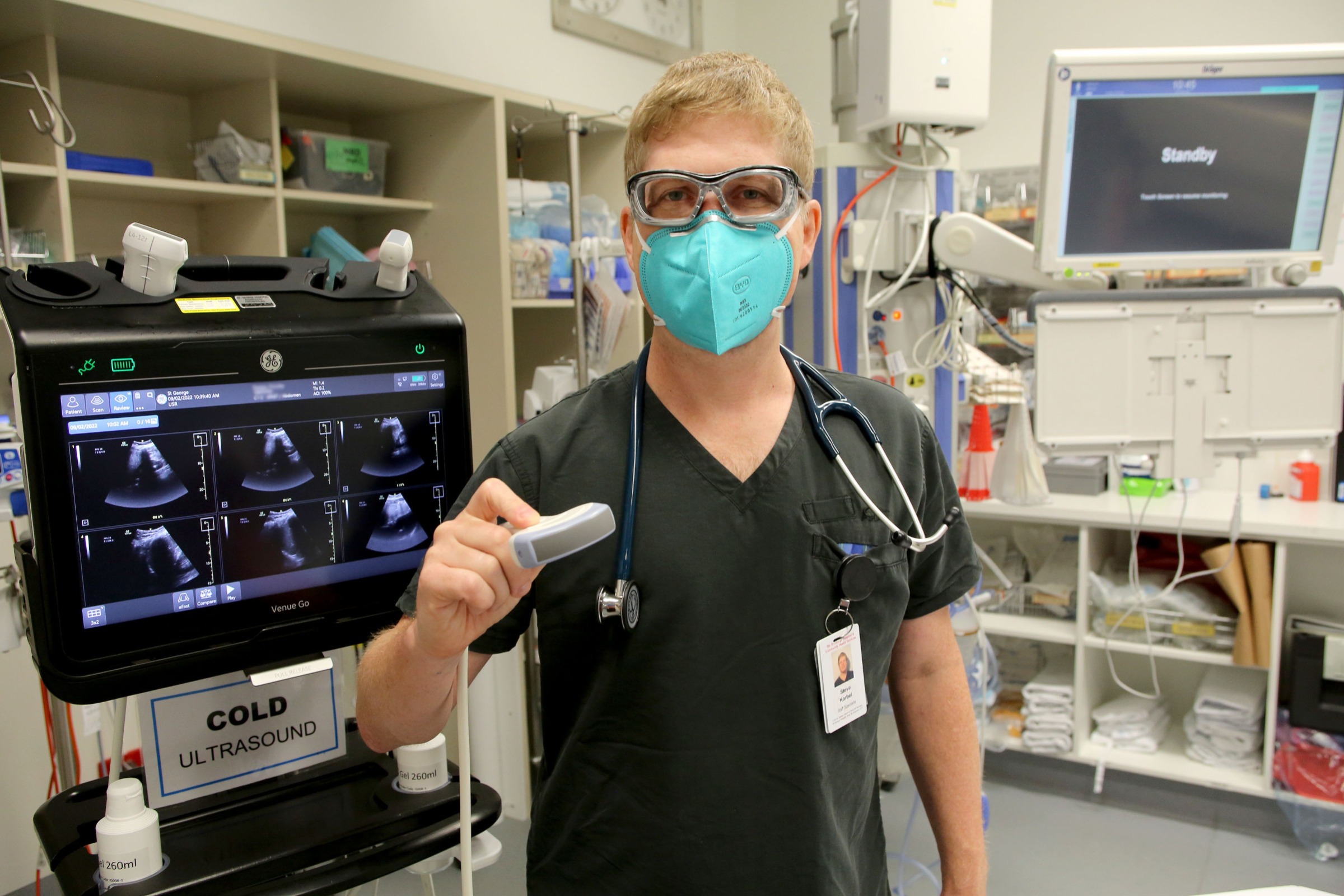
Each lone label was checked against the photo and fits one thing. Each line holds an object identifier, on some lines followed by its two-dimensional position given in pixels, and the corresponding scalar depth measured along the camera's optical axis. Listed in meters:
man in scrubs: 1.05
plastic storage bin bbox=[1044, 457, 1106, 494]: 3.21
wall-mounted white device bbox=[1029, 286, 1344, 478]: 1.70
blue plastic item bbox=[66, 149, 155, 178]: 2.04
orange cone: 3.01
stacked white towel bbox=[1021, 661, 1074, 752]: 3.06
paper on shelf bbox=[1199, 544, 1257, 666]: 2.78
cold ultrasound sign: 1.04
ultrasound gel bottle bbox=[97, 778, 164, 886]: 0.92
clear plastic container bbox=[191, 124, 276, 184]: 2.29
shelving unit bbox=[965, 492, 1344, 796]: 2.74
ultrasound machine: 0.92
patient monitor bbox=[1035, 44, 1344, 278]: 1.63
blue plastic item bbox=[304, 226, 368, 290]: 2.59
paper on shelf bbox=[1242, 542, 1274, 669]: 2.75
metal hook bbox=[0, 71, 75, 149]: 1.48
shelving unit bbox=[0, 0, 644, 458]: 2.00
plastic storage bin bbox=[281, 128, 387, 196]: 2.51
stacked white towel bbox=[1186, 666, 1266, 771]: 2.84
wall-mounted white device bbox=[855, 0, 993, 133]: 2.12
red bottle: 3.04
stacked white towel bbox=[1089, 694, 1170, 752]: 3.03
